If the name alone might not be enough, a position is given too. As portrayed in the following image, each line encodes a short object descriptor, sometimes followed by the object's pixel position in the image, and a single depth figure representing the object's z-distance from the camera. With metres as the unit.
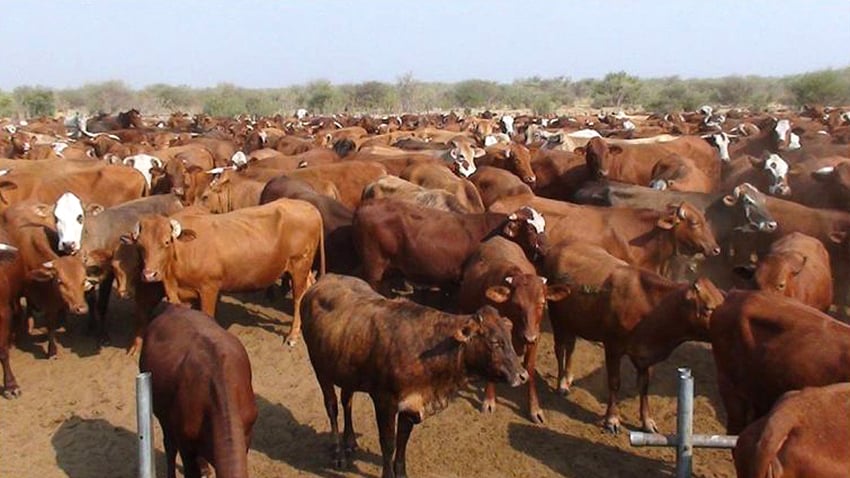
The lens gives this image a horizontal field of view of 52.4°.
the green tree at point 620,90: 63.31
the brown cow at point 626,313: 7.27
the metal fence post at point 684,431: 5.14
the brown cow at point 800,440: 4.21
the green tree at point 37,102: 58.03
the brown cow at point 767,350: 5.77
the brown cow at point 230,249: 8.75
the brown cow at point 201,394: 5.31
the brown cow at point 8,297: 8.39
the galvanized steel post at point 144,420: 4.88
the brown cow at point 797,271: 7.82
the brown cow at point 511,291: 7.16
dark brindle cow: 5.79
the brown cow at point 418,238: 9.73
